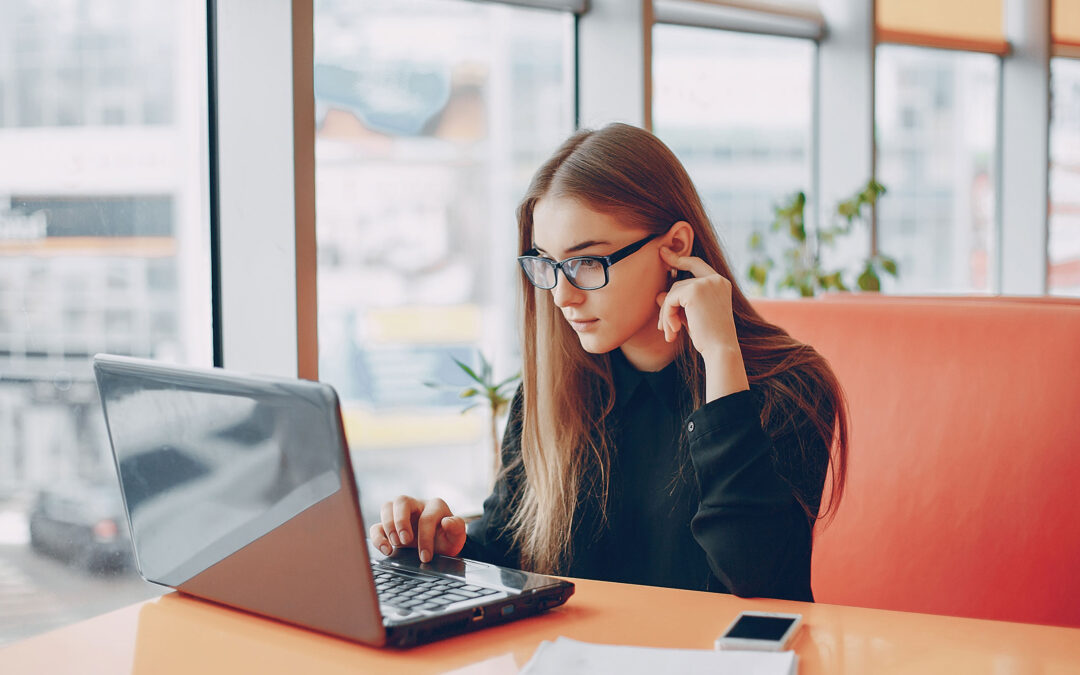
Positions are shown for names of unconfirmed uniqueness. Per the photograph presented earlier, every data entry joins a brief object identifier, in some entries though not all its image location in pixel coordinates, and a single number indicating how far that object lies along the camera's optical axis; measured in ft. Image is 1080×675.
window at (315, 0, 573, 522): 9.14
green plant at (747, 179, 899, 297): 11.32
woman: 3.96
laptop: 2.64
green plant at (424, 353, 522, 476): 8.43
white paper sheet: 2.61
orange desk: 2.77
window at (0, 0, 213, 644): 6.61
